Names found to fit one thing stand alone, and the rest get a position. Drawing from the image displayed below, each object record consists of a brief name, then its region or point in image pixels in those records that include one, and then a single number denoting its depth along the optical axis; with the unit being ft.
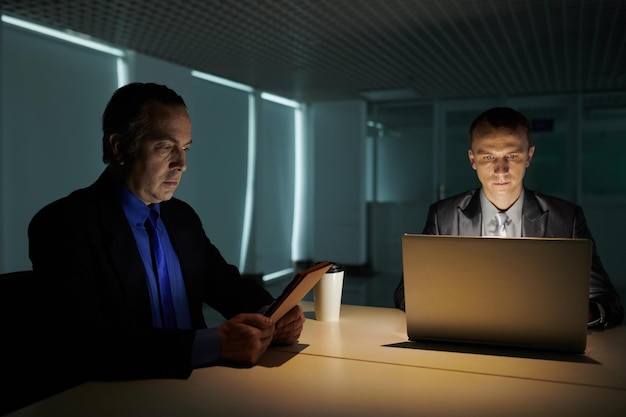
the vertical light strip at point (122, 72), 16.39
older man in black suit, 4.36
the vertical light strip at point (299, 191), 27.55
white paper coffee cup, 6.20
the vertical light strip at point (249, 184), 22.98
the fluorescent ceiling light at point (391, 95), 23.75
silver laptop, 4.45
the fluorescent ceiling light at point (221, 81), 19.73
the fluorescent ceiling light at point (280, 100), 24.63
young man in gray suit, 7.42
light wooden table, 3.63
